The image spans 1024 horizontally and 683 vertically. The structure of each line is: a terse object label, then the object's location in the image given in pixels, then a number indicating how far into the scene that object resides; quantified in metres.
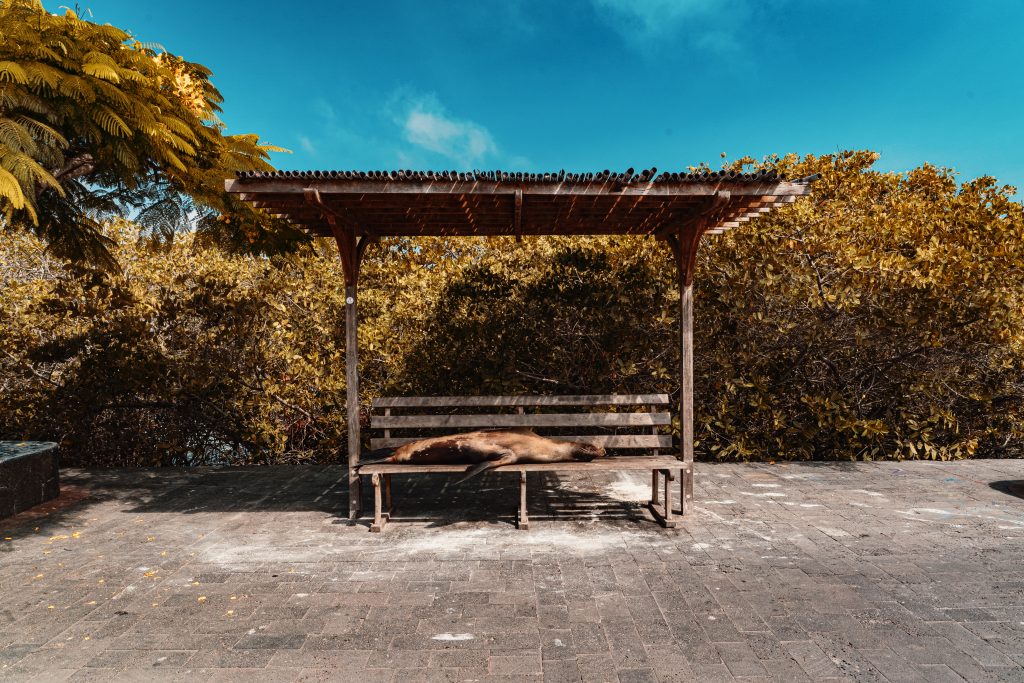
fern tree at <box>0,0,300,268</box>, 3.92
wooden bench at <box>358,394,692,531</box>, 4.98
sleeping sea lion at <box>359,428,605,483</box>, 5.15
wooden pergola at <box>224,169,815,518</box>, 4.70
